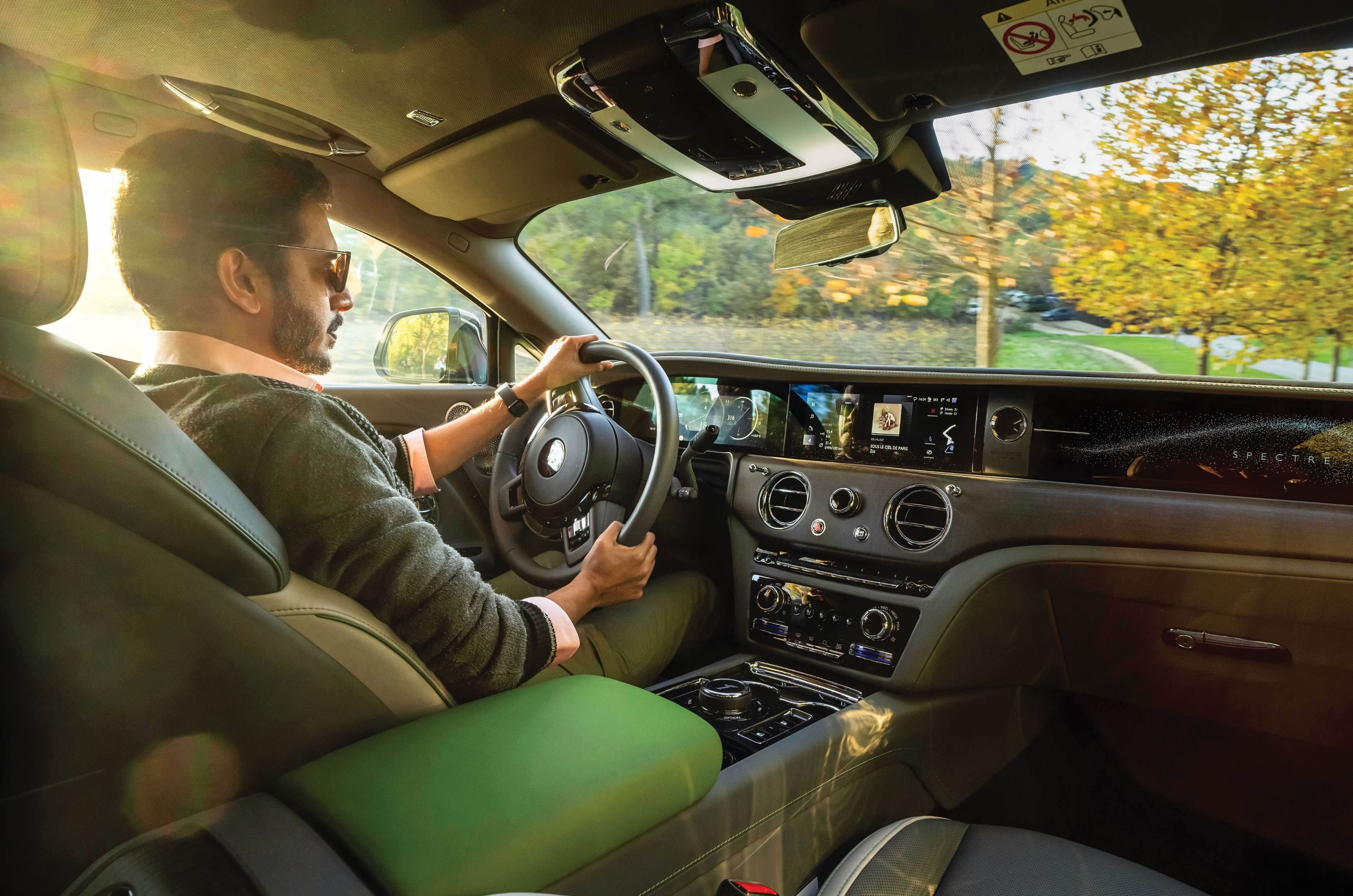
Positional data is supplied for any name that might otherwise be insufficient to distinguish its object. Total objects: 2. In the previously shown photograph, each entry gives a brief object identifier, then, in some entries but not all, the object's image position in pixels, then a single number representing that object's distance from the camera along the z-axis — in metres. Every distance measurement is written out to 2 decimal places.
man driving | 1.21
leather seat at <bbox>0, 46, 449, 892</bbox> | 0.89
